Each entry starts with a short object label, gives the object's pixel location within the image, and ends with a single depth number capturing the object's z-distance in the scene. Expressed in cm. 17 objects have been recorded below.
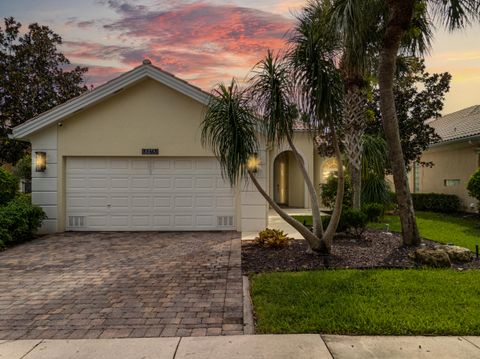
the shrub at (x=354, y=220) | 866
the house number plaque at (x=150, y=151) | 1084
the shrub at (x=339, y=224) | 884
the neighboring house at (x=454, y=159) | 1479
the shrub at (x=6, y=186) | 1076
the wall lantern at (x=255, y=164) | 998
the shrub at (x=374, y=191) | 1310
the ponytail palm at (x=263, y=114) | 662
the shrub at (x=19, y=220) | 874
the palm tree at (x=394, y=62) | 721
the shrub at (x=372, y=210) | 1088
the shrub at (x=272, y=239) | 800
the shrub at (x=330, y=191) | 1385
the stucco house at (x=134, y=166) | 1070
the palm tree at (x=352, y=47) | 675
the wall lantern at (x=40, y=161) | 1070
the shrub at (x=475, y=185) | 1173
